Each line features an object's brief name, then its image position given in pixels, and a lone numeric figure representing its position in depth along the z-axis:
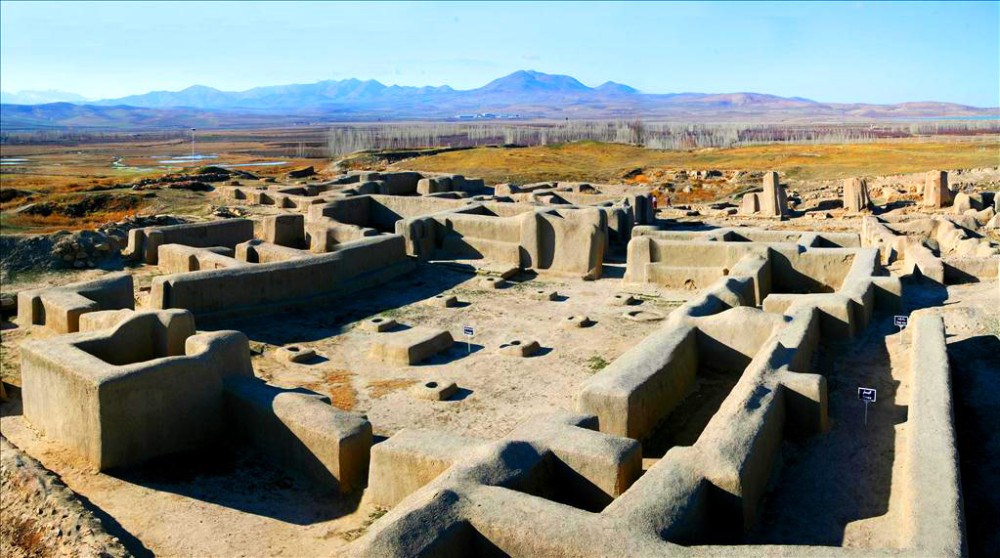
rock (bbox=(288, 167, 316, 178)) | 42.31
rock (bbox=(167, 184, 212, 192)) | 31.78
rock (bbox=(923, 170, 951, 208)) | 23.62
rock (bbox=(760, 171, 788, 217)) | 24.73
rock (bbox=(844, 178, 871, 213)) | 24.52
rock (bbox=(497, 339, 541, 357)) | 11.51
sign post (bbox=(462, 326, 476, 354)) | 11.25
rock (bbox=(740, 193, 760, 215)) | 25.44
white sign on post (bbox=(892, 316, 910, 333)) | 9.91
